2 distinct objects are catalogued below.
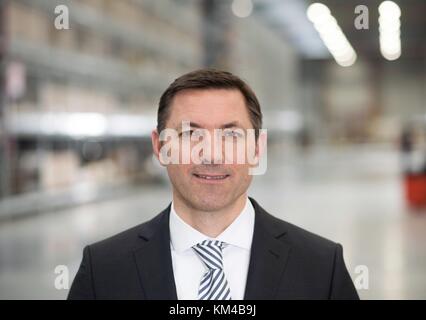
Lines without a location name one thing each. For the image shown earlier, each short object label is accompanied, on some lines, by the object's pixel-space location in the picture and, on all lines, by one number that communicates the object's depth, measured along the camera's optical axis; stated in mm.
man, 1416
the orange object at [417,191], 9422
